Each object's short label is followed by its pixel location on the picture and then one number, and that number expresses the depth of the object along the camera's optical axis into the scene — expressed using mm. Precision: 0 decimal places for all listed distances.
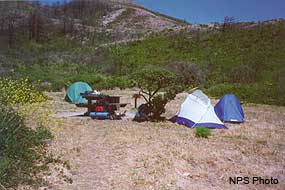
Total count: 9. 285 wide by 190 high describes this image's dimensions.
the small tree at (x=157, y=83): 15586
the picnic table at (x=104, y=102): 15836
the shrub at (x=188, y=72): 30877
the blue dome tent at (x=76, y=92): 20094
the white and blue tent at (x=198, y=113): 14219
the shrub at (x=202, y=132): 12622
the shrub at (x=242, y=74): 30609
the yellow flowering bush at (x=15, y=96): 9111
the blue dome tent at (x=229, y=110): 15648
